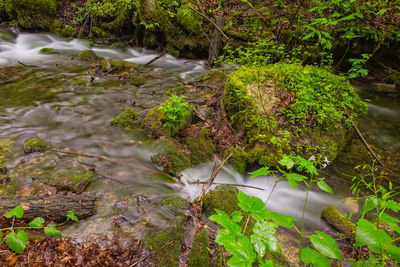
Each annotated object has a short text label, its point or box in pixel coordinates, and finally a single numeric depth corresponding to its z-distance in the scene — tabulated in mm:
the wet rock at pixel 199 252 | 2336
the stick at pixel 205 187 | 3225
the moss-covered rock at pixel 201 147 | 4242
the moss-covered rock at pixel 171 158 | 3945
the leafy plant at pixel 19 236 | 1499
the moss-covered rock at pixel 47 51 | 9477
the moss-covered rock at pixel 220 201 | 2975
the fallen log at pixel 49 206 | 2404
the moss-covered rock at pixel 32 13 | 10766
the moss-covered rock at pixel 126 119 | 5000
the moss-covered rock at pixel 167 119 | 4508
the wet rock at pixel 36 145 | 3859
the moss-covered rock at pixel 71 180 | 3113
